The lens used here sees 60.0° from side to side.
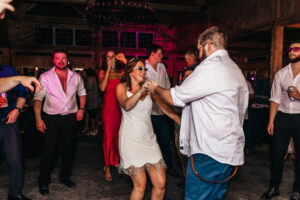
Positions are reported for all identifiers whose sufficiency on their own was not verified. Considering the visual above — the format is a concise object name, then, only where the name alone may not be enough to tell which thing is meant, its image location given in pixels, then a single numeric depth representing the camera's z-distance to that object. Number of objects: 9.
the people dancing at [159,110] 3.92
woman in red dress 3.81
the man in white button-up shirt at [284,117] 3.05
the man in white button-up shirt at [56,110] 3.25
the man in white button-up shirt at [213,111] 1.76
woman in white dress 2.30
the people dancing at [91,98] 7.14
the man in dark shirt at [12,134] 2.79
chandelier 5.86
